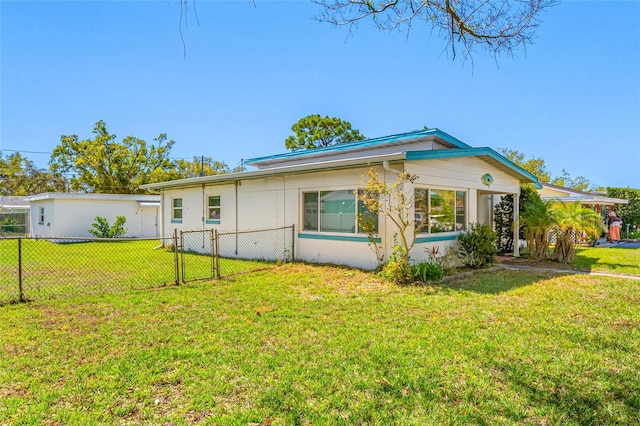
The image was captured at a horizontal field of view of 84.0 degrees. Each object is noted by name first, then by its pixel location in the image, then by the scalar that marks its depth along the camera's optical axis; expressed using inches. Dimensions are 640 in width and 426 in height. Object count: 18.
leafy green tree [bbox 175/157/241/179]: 1557.7
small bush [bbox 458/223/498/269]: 368.5
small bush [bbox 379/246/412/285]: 289.3
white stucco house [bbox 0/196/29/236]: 969.5
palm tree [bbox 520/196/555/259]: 429.4
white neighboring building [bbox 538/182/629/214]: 639.1
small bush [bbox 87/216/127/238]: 760.3
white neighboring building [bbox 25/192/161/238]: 773.9
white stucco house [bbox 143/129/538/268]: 341.7
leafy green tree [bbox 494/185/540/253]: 513.0
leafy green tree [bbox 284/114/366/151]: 1237.1
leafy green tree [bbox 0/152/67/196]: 1393.9
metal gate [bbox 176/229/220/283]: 323.3
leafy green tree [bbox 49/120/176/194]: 1220.5
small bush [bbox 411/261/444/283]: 295.1
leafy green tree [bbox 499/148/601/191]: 1325.0
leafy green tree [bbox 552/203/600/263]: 402.3
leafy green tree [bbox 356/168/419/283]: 301.0
